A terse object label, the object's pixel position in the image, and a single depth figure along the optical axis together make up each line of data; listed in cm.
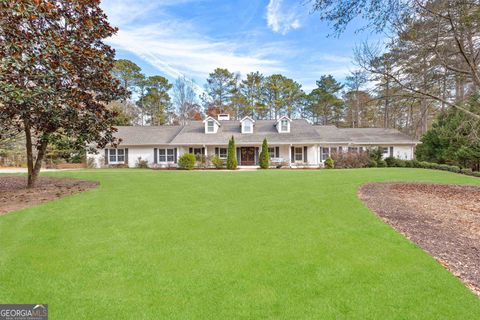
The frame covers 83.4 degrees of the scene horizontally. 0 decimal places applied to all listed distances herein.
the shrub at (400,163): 2488
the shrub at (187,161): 2278
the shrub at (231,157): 2302
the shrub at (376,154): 2483
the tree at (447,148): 1984
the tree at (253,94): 4166
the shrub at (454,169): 2044
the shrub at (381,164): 2466
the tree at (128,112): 3387
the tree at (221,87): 4256
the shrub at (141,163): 2591
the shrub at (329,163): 2336
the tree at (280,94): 4131
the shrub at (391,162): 2511
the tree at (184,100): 4322
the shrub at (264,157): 2327
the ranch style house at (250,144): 2517
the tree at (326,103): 4250
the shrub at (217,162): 2353
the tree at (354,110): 3928
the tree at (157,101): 4100
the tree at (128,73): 3844
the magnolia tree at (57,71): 640
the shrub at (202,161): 2402
